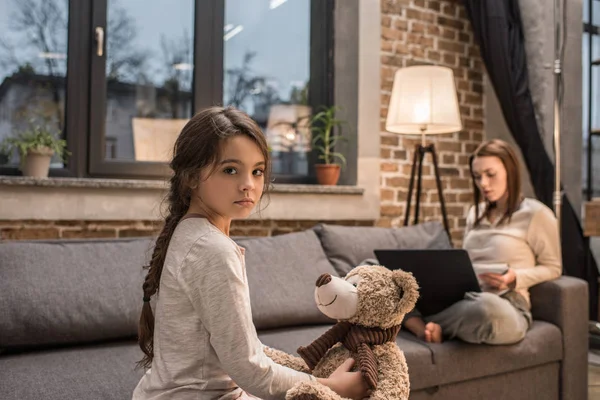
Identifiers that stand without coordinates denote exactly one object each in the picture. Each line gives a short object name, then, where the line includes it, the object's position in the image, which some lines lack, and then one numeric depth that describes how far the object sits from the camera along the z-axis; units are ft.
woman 6.70
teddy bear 3.96
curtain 10.50
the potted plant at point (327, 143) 10.63
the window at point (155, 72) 9.02
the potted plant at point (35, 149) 8.31
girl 3.43
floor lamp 9.65
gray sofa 5.53
